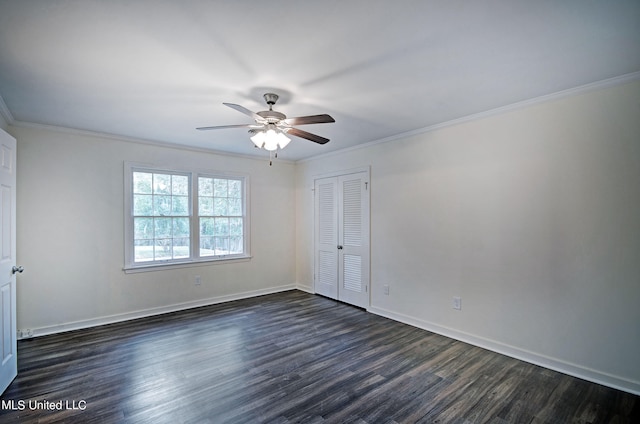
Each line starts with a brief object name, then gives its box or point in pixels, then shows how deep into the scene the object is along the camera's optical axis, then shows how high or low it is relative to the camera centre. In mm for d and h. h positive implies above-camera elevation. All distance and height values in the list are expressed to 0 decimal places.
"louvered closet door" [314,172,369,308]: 4641 -386
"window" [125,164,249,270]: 4293 -30
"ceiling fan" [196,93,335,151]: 2506 +779
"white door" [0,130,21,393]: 2482 -385
